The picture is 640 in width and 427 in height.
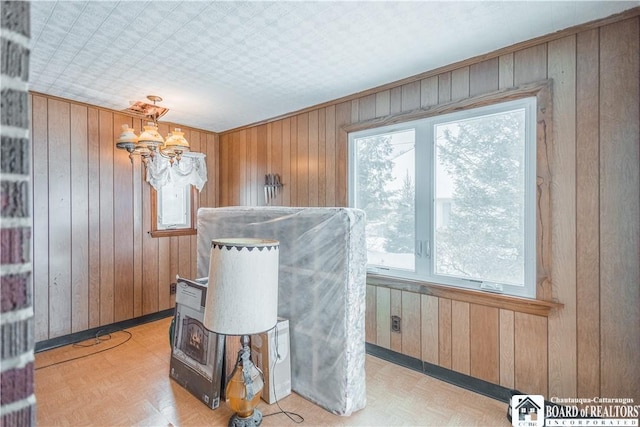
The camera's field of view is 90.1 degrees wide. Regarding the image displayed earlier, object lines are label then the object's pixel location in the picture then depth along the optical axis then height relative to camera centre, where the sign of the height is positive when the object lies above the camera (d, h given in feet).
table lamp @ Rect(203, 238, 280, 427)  5.09 -1.22
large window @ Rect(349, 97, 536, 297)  7.07 +0.40
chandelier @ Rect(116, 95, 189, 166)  8.79 +1.99
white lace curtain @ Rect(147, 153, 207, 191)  12.22 +1.69
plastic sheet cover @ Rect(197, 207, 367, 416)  6.58 -1.88
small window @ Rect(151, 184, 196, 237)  12.42 +0.11
